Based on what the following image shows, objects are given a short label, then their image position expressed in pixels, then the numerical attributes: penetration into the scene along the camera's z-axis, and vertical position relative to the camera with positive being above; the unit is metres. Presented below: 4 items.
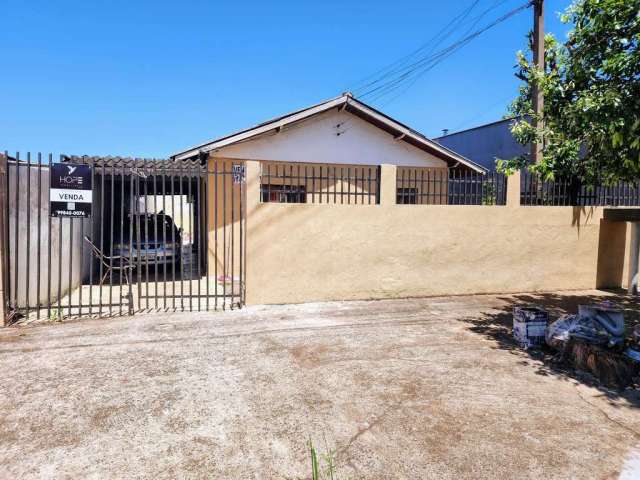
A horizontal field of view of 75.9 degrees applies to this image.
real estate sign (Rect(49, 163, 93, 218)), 6.03 +0.55
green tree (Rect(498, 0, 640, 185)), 4.89 +2.05
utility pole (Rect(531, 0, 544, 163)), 10.50 +5.04
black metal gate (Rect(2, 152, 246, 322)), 6.11 -0.53
